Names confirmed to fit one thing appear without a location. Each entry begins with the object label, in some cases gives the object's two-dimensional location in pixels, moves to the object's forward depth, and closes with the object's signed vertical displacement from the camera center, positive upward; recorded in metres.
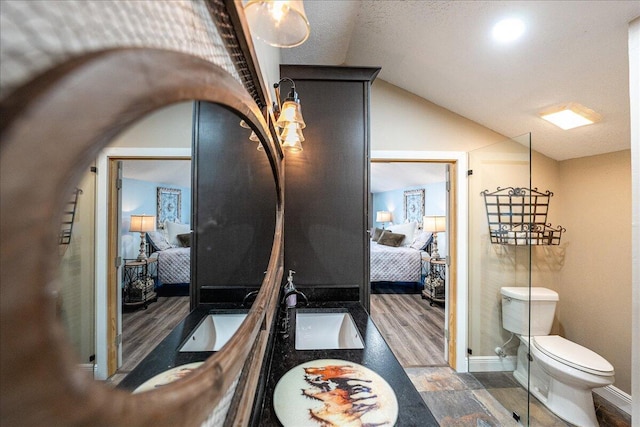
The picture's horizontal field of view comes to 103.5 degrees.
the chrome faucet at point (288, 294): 1.31 -0.42
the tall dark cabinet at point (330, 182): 1.76 +0.23
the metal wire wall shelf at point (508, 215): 2.17 +0.01
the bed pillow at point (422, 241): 5.15 -0.52
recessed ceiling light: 1.37 +1.05
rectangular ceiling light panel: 1.73 +0.73
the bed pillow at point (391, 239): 5.64 -0.53
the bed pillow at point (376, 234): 6.30 -0.47
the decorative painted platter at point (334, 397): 0.70 -0.56
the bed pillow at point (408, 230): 5.81 -0.35
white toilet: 1.78 -1.07
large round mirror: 0.11 +0.00
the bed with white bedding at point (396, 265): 4.68 -0.92
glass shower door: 2.16 -0.39
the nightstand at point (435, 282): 4.03 -1.09
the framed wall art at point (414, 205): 6.10 +0.26
